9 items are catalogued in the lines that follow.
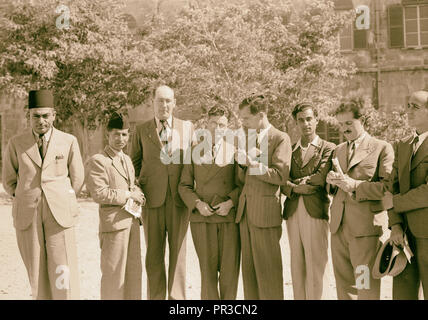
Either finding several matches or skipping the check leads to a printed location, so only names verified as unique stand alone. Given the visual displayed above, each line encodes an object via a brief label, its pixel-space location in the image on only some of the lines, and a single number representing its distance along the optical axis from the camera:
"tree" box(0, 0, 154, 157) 15.84
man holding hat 4.40
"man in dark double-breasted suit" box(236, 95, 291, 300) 5.00
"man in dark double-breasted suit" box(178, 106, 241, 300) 5.10
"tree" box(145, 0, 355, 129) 14.80
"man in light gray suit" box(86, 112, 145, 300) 5.00
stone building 20.66
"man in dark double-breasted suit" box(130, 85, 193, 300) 5.33
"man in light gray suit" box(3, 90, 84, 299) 4.81
